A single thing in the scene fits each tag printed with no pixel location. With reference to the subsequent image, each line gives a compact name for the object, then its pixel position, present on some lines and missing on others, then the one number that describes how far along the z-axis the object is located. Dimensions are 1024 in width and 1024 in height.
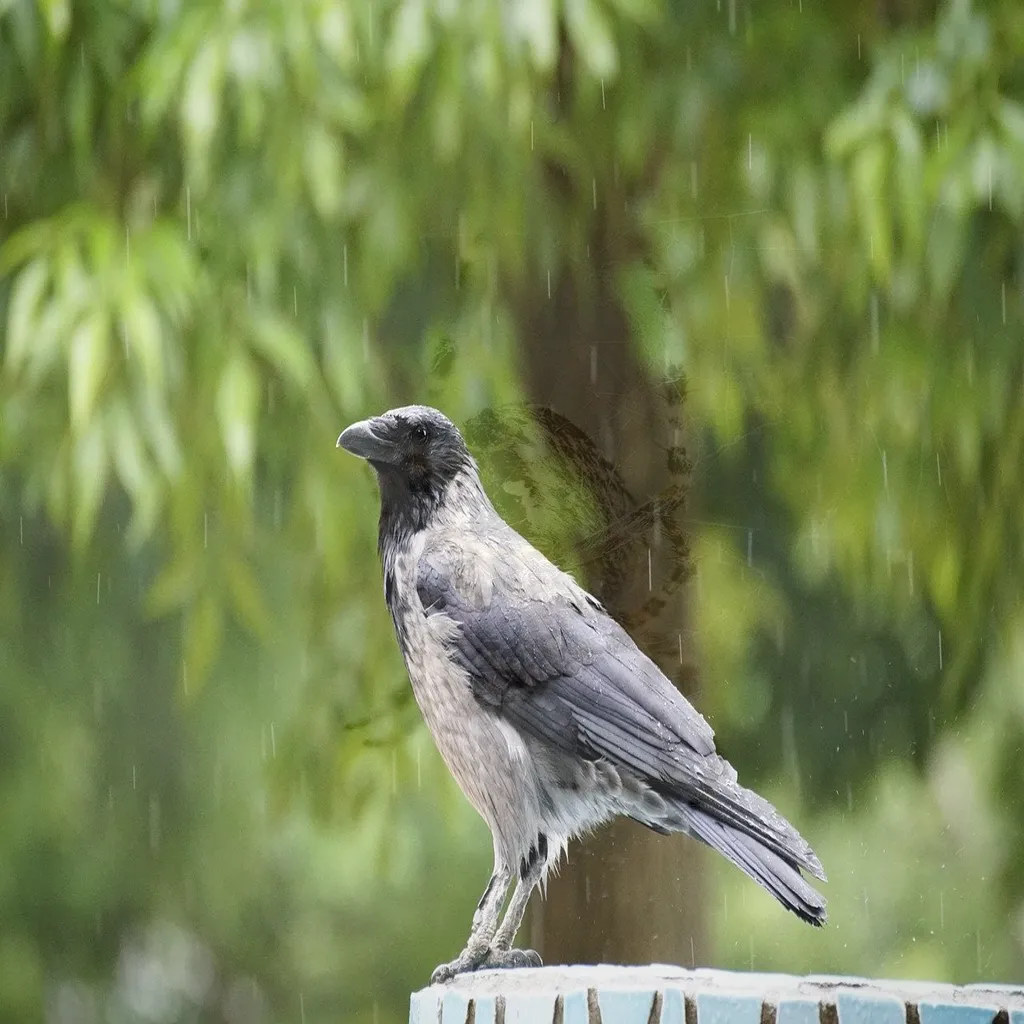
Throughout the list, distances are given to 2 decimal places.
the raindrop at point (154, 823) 11.26
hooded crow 10.68
